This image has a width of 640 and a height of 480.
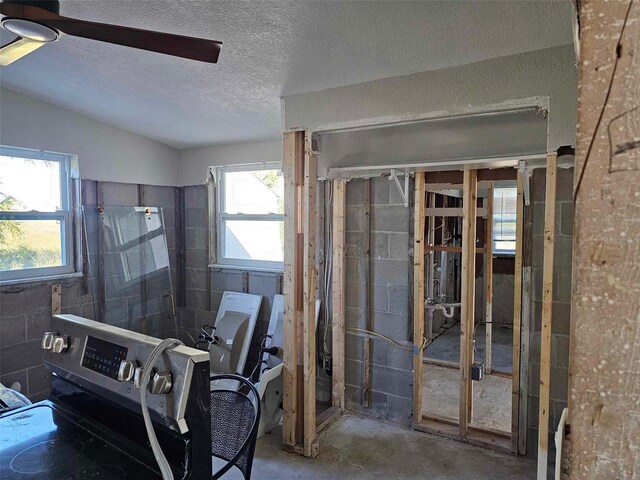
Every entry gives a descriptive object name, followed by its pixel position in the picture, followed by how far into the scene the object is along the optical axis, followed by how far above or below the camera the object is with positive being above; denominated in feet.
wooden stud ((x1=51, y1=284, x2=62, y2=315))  11.94 -2.07
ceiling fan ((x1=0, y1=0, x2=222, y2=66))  4.39 +2.11
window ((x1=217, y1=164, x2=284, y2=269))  14.11 +0.30
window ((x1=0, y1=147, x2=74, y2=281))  11.15 +0.27
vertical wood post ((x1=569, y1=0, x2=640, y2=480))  1.40 -0.07
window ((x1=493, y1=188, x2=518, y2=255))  21.31 +0.19
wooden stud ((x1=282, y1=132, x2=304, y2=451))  9.41 -1.03
